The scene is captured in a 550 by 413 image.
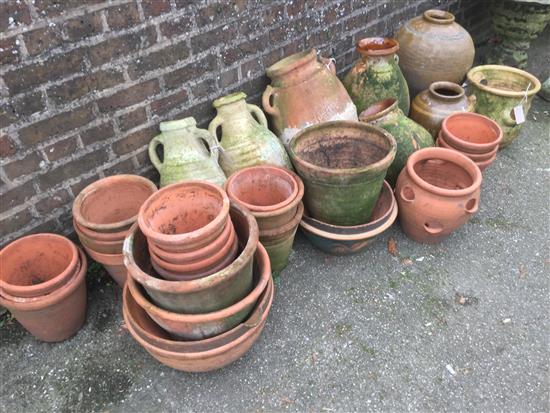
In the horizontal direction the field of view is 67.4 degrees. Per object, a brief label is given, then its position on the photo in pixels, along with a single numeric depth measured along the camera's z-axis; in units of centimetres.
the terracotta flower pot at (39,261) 193
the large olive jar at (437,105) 292
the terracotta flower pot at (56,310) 183
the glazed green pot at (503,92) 300
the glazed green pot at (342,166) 212
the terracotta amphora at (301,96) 249
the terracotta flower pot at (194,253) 160
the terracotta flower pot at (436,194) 228
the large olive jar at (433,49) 310
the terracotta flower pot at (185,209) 163
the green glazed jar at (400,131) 261
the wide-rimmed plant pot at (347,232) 228
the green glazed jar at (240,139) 235
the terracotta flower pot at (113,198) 207
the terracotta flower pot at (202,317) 160
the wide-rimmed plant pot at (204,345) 166
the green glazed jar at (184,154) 219
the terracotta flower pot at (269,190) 208
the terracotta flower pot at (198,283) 153
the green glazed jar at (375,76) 279
